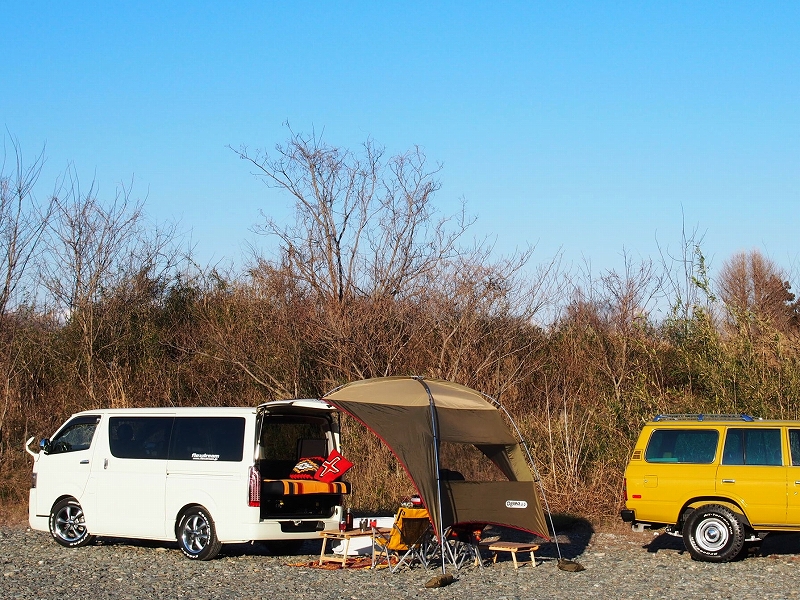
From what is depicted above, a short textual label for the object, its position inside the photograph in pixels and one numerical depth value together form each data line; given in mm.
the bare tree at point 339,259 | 21422
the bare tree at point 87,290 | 22641
